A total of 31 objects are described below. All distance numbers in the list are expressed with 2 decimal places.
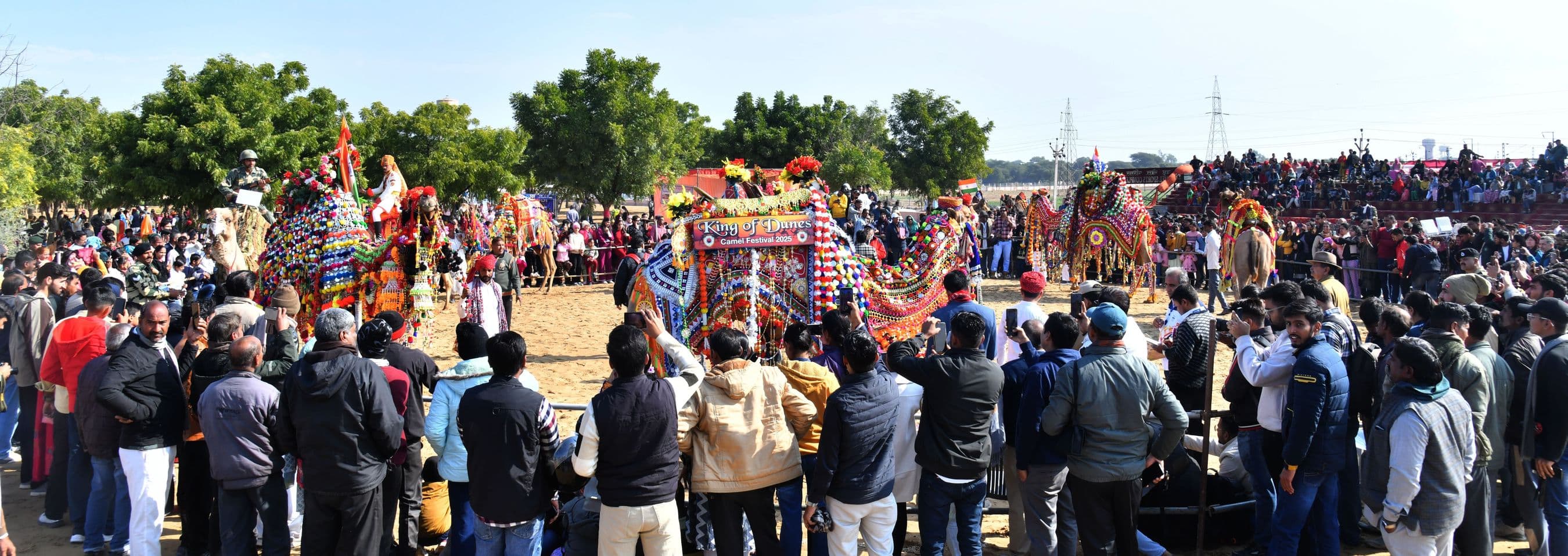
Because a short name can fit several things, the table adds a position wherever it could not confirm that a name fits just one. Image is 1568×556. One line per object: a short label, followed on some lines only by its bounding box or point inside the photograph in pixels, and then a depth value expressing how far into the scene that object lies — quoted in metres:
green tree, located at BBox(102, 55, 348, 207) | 19.75
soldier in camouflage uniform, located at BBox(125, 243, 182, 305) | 10.07
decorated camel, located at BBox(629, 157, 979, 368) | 7.68
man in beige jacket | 4.57
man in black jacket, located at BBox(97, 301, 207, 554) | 5.22
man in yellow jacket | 5.03
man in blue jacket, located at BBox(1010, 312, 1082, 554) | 4.89
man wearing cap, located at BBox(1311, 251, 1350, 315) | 8.11
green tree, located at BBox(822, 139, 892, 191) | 34.91
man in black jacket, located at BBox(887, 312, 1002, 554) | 4.74
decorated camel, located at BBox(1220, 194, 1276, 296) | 14.63
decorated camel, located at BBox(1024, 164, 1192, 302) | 16.05
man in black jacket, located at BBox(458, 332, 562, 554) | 4.40
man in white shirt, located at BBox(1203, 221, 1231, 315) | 15.65
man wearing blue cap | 4.70
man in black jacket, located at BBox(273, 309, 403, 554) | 4.61
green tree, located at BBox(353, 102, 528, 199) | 26.75
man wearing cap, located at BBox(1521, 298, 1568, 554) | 5.14
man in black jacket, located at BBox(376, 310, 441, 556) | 5.31
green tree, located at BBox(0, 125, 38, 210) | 17.66
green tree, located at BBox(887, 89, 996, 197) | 36.97
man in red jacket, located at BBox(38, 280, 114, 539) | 5.89
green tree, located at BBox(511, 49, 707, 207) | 26.30
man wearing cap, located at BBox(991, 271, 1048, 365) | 6.80
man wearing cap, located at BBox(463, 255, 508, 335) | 9.45
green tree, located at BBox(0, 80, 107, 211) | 25.92
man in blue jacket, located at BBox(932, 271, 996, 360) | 6.84
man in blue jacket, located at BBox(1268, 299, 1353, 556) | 4.88
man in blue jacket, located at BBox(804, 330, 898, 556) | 4.57
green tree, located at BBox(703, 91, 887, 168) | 37.62
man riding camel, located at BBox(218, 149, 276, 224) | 11.77
